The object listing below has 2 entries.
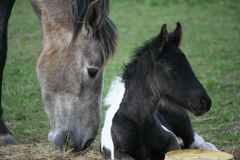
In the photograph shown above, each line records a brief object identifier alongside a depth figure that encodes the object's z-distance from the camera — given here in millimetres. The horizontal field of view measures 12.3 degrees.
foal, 9215
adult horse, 8975
